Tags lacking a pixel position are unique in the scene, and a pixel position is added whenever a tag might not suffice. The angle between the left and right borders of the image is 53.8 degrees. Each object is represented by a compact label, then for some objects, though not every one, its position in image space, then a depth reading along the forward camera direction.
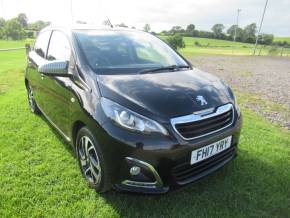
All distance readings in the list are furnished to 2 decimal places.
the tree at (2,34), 68.29
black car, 2.45
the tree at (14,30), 64.94
